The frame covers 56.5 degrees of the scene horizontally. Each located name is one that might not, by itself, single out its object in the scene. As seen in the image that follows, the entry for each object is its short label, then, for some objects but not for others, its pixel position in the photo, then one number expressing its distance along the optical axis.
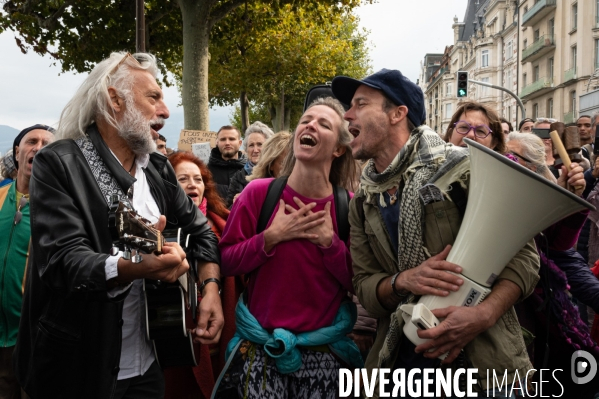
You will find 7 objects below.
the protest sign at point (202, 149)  9.00
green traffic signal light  21.16
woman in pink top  2.90
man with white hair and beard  2.20
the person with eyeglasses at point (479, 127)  3.97
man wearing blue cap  2.30
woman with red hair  3.75
